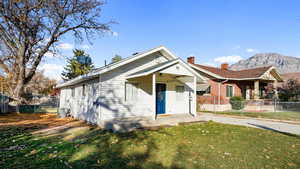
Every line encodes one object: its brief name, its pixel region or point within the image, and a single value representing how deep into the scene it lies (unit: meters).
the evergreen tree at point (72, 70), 33.44
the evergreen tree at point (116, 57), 38.22
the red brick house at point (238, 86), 17.22
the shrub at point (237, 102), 15.98
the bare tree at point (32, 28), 13.34
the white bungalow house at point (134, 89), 8.50
